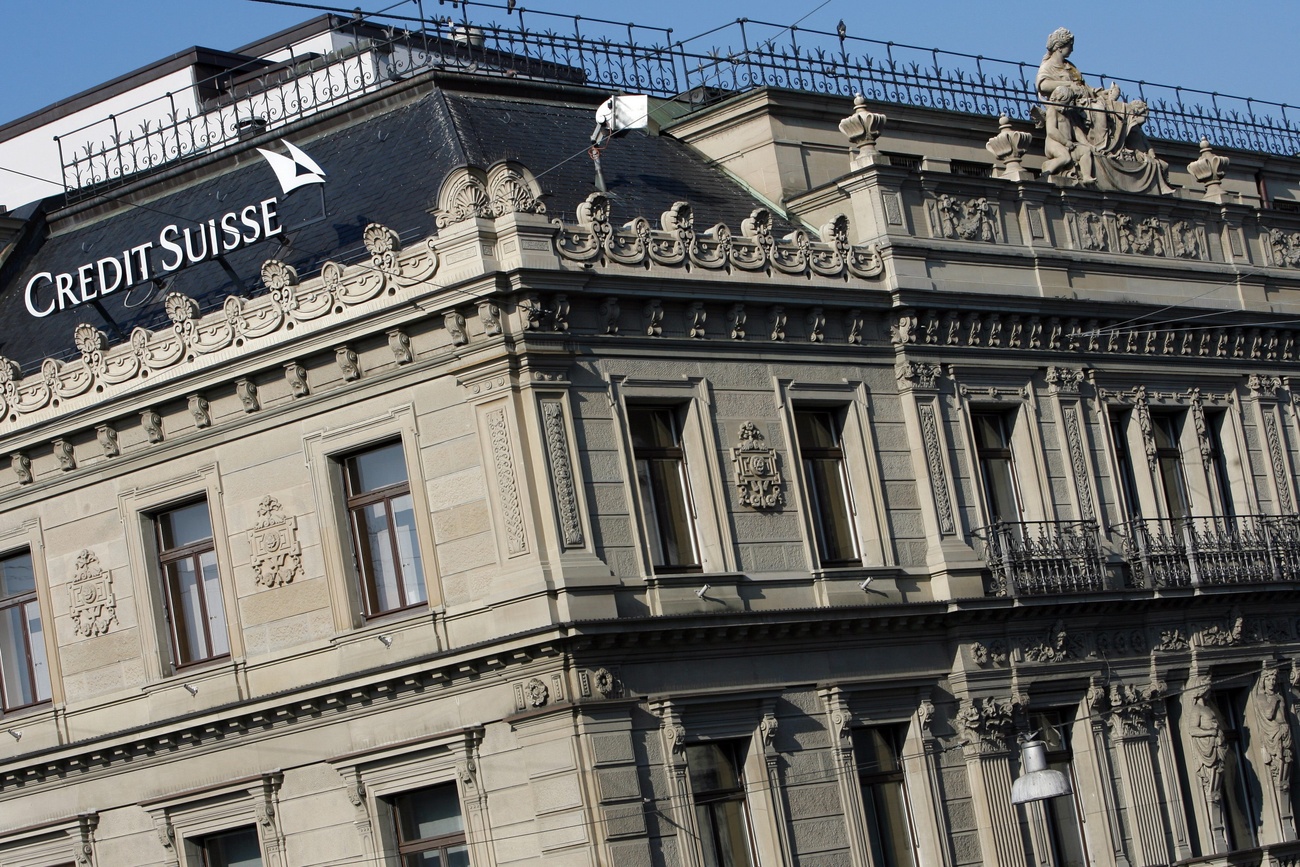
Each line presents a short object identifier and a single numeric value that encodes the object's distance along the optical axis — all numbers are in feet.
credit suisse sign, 122.83
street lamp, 105.29
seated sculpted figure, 145.59
